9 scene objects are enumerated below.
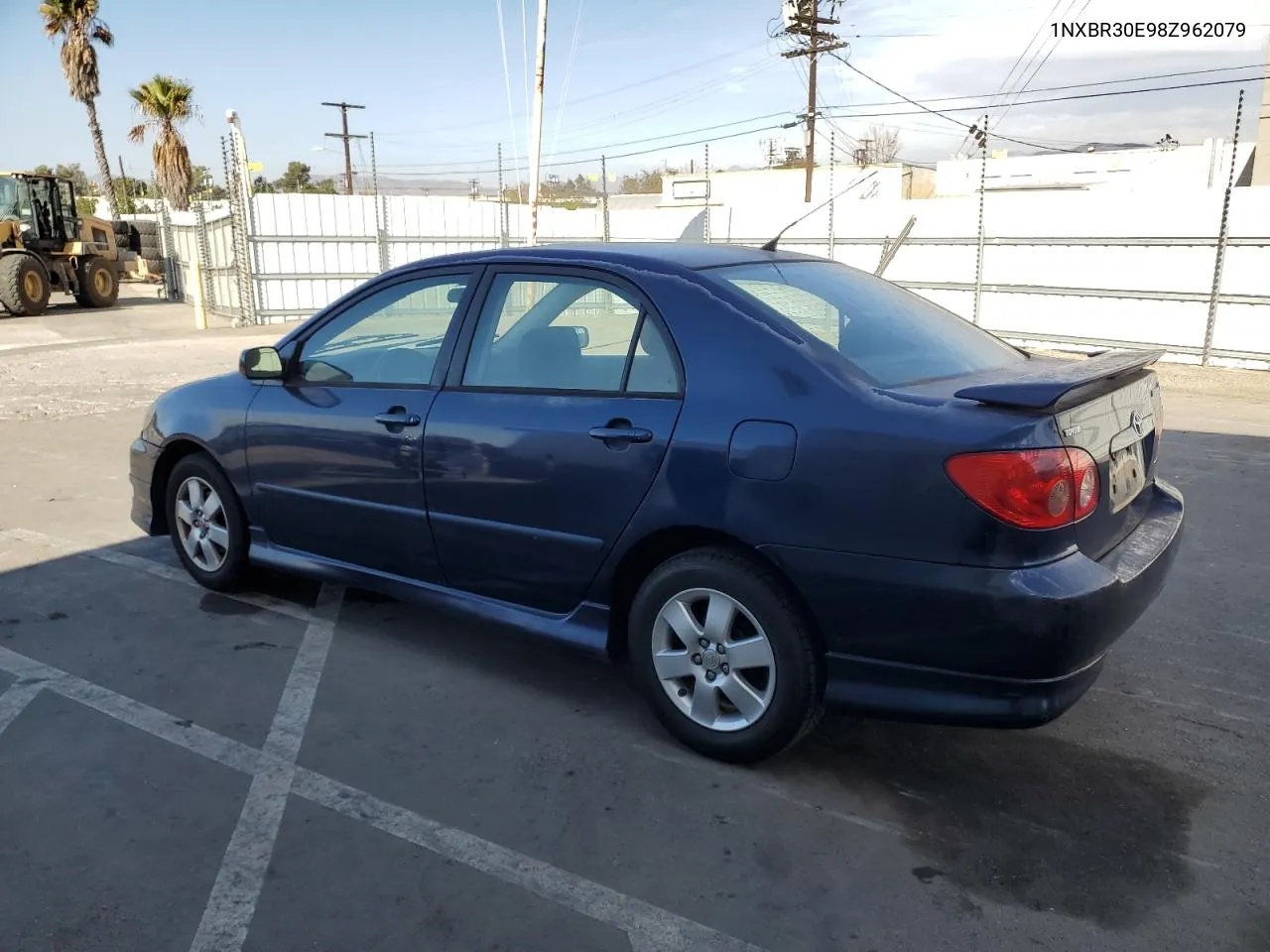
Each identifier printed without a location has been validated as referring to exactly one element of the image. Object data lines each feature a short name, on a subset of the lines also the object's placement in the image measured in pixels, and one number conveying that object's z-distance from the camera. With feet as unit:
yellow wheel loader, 72.95
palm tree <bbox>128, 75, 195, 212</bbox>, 125.29
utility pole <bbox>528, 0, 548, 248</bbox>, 54.90
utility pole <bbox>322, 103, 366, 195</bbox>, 188.34
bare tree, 149.38
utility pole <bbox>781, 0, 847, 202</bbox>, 104.99
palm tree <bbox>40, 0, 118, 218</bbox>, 122.62
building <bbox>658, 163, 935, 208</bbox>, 122.93
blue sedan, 9.09
